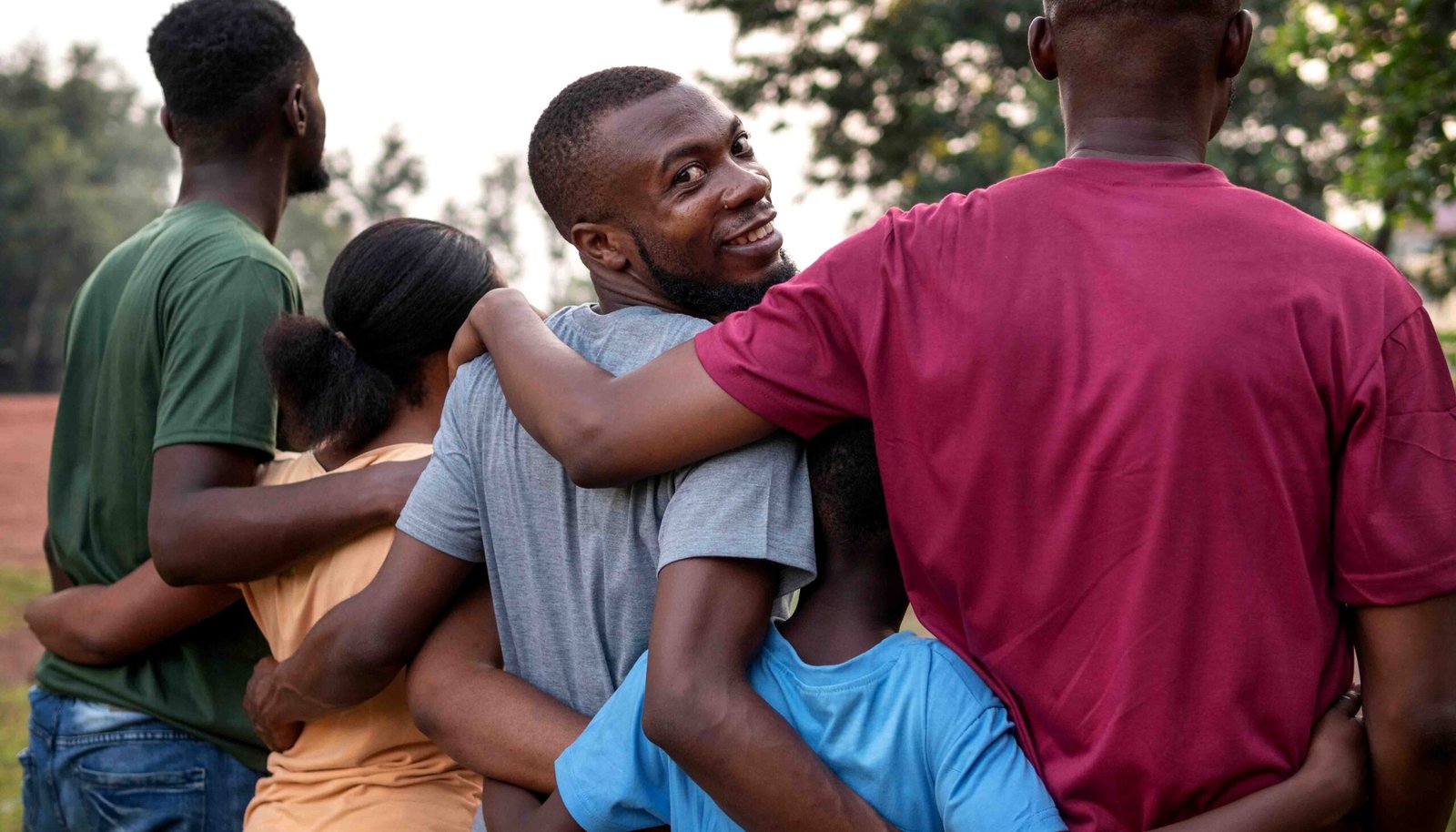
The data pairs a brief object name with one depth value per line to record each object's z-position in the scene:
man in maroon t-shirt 1.70
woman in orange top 2.60
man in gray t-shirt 2.10
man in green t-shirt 2.77
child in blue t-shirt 1.78
